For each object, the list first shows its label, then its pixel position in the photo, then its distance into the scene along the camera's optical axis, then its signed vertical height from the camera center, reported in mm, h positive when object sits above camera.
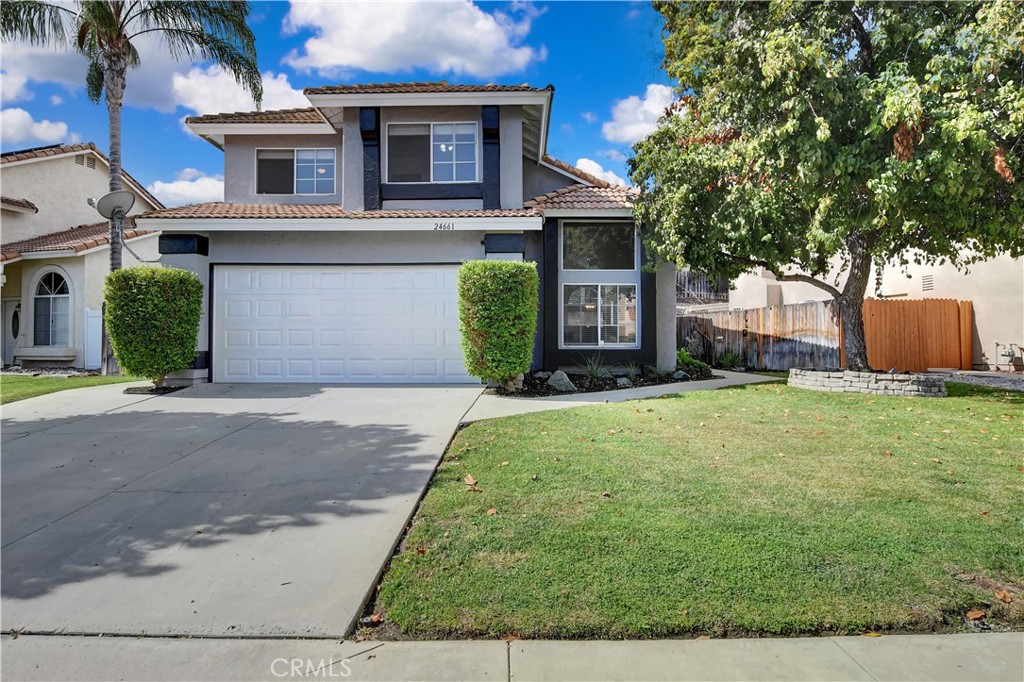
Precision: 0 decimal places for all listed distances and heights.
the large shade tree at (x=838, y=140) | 8102 +3366
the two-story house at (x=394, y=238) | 11625 +2321
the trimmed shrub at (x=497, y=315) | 9648 +534
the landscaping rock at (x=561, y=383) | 11039 -746
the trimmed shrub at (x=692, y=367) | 13492 -538
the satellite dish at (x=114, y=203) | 12872 +3368
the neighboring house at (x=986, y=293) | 15008 +1474
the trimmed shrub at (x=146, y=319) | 10133 +519
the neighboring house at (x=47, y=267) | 17000 +2522
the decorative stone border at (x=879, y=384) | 10133 -733
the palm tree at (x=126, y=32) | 13070 +7507
